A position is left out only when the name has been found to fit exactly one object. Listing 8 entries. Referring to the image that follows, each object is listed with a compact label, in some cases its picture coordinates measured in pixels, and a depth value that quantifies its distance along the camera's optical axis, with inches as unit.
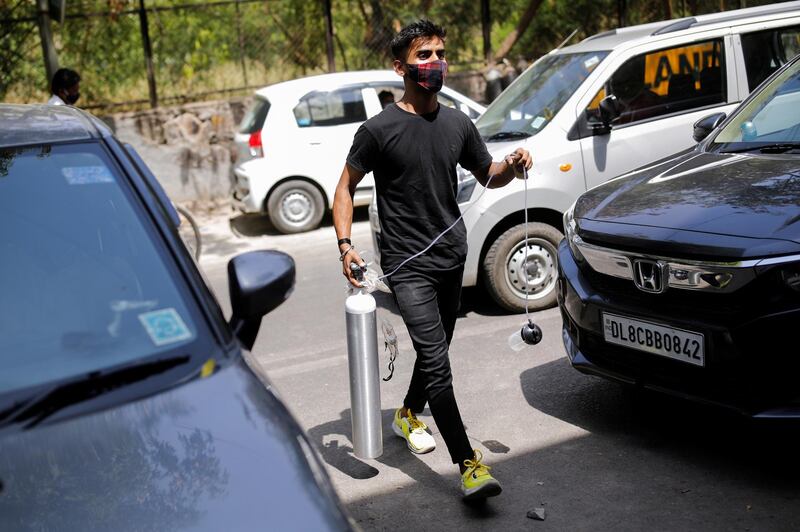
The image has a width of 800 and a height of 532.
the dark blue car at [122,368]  80.6
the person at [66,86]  336.5
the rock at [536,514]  155.6
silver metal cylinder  161.3
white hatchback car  424.8
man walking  161.2
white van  266.5
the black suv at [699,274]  147.2
